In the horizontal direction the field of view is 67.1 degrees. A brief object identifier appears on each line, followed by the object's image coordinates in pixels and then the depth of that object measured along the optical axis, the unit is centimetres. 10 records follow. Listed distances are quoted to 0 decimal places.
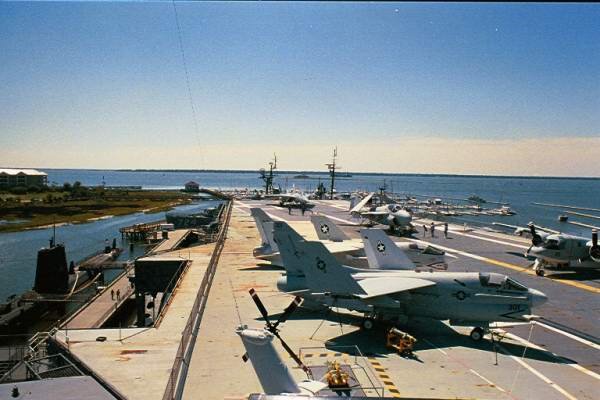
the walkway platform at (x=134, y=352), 1675
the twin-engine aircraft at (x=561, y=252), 3656
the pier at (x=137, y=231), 8588
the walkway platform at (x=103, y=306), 3138
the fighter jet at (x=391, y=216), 6056
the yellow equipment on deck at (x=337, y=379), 1530
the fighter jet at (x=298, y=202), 8788
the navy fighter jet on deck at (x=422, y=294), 2164
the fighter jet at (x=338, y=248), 3262
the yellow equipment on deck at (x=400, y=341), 2008
